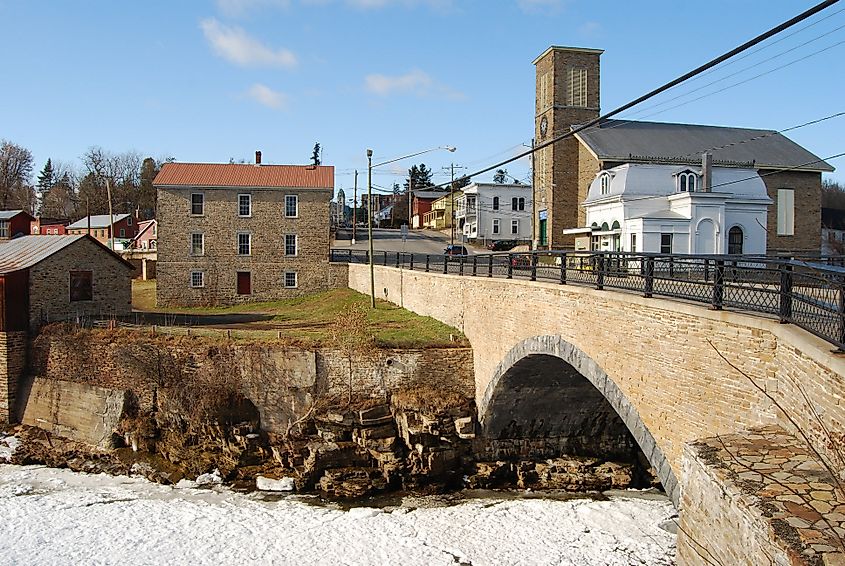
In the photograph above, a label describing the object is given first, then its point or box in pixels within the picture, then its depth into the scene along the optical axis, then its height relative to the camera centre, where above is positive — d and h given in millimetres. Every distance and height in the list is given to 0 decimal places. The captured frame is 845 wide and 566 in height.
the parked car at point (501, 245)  55094 -76
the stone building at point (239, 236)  37781 +443
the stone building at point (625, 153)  40312 +5471
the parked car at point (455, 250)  47812 -429
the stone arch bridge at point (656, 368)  7086 -1797
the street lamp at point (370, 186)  28486 +2538
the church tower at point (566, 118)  42875 +7966
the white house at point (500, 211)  61906 +2985
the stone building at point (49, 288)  25547 -1805
